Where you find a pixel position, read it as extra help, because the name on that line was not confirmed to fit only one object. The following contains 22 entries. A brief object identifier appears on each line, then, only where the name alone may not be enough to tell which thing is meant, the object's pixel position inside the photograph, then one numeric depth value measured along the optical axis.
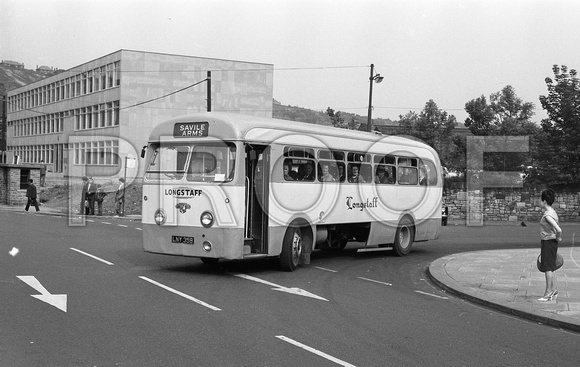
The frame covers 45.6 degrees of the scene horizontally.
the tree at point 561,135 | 38.56
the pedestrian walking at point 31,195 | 38.06
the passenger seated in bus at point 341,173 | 16.02
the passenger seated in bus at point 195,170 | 13.25
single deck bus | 13.05
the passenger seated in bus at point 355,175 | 16.55
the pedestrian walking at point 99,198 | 34.12
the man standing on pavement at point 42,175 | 53.84
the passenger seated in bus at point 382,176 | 17.72
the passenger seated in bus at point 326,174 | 15.39
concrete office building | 55.03
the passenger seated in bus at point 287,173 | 14.18
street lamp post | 36.34
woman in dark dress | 10.56
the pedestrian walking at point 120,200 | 33.91
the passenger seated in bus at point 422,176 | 19.69
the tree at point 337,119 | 68.92
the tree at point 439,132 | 52.75
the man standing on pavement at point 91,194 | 33.62
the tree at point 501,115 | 53.97
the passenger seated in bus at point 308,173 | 14.79
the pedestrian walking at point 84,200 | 33.41
